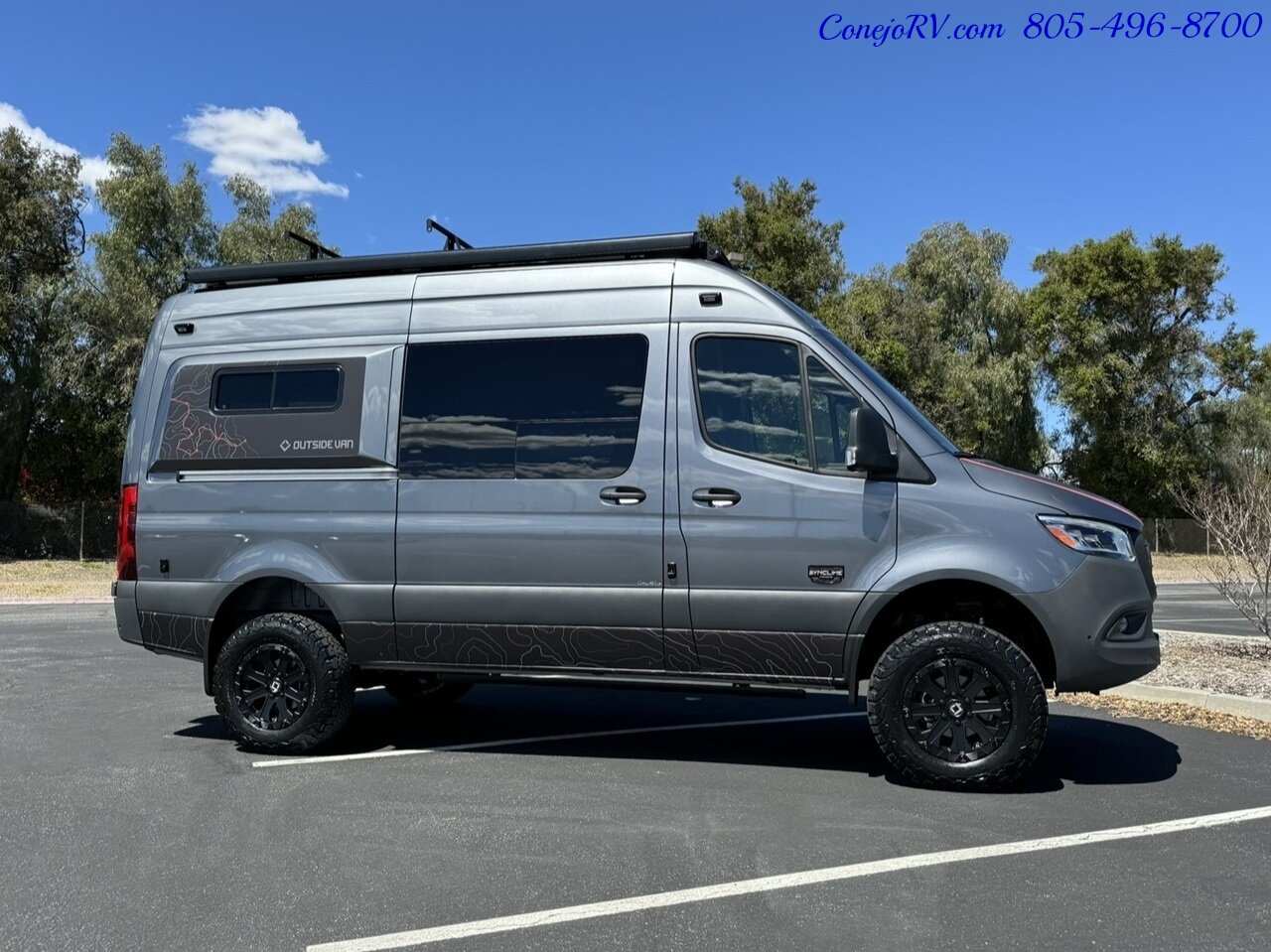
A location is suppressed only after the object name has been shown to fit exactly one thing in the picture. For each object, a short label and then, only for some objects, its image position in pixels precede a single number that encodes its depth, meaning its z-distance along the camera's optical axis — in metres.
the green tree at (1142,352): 37.66
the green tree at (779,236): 34.75
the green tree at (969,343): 38.25
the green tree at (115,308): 28.94
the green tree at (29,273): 27.72
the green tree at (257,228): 30.42
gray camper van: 5.36
